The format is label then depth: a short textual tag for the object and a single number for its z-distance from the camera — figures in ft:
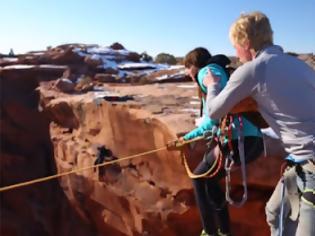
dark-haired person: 6.81
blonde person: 4.62
